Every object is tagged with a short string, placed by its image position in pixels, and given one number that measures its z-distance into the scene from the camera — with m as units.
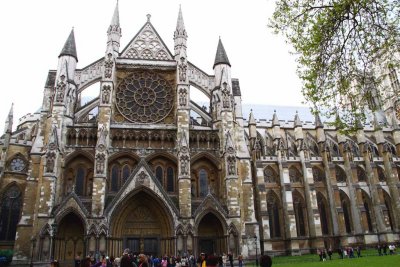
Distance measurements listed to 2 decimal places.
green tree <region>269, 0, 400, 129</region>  11.26
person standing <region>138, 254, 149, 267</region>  8.64
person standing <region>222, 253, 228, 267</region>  22.28
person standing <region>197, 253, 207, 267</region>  12.85
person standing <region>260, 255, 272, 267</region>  10.52
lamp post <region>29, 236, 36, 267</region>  22.74
